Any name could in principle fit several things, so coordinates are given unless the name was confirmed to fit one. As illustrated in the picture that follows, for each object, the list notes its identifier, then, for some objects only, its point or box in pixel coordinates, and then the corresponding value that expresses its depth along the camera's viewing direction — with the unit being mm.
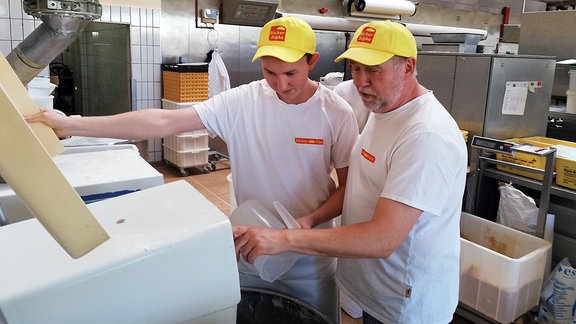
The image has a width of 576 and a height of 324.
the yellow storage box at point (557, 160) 2340
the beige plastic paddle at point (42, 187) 470
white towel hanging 5359
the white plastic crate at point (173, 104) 5004
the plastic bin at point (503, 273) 2225
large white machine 632
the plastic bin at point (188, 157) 5156
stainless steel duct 1293
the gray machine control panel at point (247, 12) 5480
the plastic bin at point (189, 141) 5074
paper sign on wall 2738
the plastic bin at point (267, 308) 1254
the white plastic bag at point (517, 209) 2545
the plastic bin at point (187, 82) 5062
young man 1544
